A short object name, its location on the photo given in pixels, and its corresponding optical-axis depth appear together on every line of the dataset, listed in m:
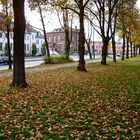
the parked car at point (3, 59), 25.70
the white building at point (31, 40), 40.21
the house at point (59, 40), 63.19
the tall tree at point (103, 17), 17.03
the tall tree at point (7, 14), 14.56
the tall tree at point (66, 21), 22.17
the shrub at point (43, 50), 48.95
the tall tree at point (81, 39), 12.49
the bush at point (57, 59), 19.90
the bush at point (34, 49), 45.27
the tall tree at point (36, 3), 12.77
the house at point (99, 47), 84.79
